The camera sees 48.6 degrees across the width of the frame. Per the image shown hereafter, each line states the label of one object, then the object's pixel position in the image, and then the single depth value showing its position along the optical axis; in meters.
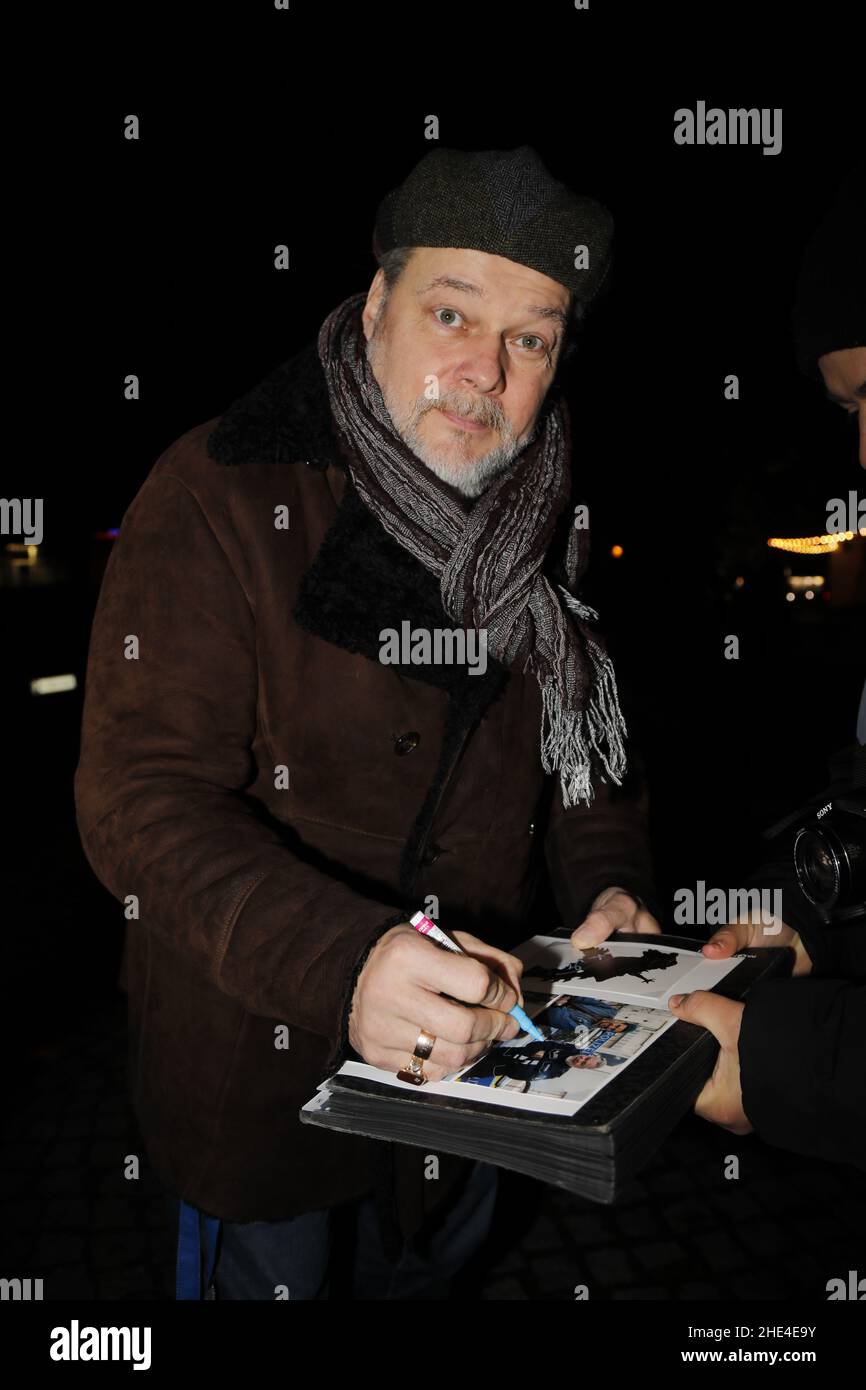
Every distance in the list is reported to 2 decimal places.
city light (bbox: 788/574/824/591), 22.09
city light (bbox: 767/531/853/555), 13.71
